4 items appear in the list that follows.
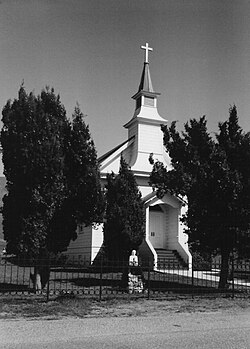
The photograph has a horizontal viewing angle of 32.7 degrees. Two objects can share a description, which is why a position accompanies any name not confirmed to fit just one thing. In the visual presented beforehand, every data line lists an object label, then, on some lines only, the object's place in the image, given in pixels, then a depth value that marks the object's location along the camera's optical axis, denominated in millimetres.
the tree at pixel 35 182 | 12875
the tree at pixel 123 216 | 16391
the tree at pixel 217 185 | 15086
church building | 24562
